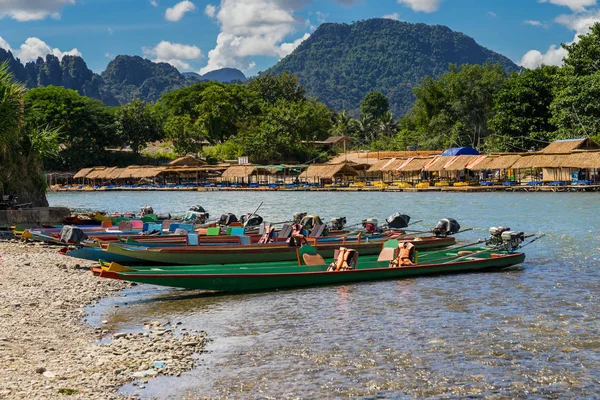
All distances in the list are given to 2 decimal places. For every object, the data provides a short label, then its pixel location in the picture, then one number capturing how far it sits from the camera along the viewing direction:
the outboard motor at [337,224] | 23.19
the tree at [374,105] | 144.00
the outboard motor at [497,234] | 17.75
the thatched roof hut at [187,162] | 84.75
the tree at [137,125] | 92.81
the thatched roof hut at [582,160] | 47.69
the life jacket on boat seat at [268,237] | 18.78
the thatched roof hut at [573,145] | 51.28
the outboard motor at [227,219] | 25.55
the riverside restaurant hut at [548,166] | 50.66
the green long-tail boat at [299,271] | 12.45
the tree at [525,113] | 63.51
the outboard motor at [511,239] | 17.27
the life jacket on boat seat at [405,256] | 15.35
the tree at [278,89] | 99.62
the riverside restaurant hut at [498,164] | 54.17
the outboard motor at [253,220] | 24.33
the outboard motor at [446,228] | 21.23
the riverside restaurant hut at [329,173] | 69.69
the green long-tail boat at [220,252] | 15.64
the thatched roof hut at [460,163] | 59.56
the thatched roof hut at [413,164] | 64.38
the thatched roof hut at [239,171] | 76.50
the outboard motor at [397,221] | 23.09
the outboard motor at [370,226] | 21.45
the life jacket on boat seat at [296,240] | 17.84
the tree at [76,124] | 86.06
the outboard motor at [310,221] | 21.67
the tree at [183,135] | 90.88
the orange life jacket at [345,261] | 14.58
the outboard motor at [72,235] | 18.08
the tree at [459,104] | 79.78
